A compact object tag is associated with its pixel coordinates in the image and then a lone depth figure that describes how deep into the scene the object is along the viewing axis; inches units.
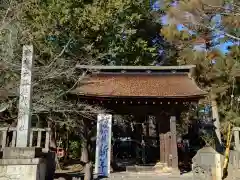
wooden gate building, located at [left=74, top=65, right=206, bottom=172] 343.1
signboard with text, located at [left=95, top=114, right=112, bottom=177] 307.3
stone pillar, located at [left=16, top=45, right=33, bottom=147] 200.3
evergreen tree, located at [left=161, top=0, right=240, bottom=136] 284.6
